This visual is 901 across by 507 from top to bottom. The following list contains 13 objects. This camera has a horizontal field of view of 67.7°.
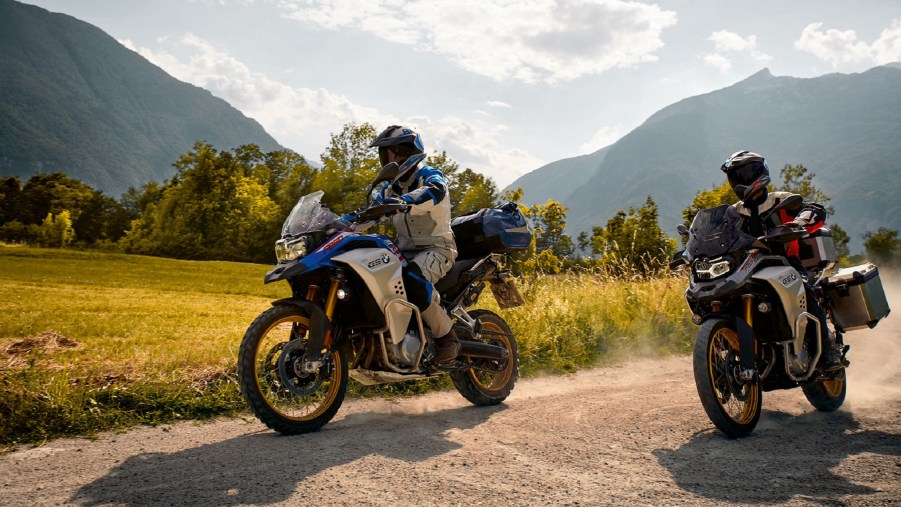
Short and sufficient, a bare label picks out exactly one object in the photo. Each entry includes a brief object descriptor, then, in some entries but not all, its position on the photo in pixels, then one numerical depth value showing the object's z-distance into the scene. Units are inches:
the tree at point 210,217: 2057.1
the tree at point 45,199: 2682.1
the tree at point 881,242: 2522.1
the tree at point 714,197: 2026.8
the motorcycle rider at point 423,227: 228.2
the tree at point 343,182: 1968.3
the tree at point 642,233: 1194.0
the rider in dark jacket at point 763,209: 229.8
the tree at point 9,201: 2640.3
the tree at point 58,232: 1985.7
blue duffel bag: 256.1
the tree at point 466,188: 1855.3
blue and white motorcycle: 193.9
